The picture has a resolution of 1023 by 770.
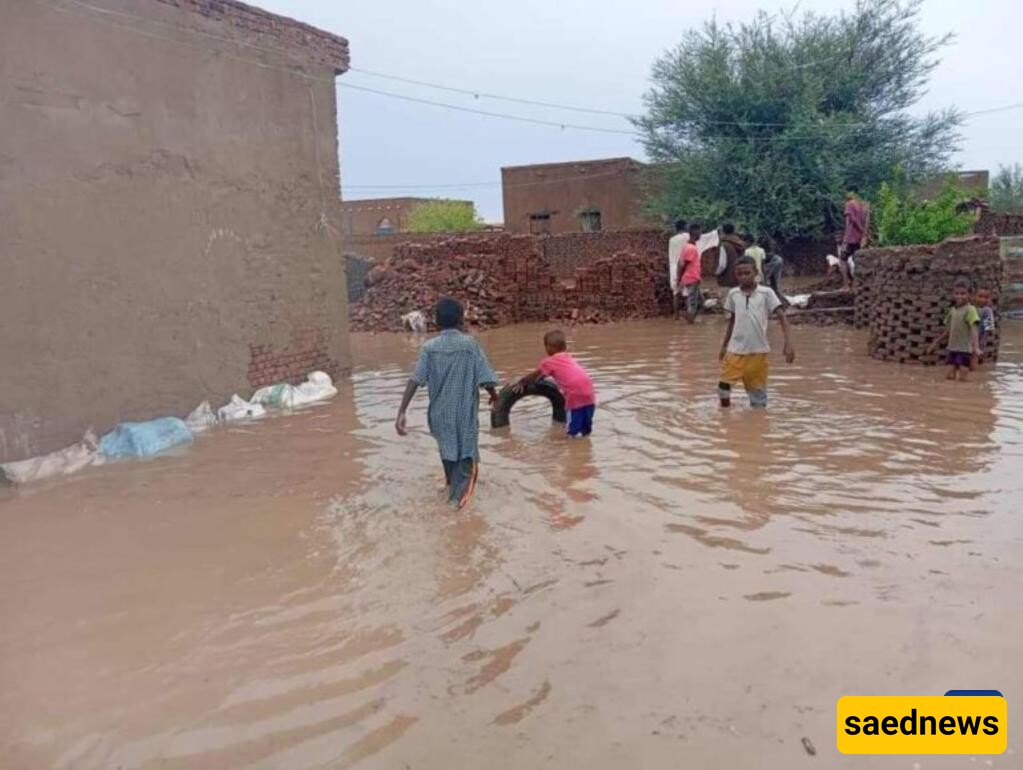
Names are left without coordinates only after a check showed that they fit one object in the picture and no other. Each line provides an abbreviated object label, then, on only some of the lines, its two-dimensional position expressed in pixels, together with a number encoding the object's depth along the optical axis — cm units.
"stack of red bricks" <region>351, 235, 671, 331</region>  1900
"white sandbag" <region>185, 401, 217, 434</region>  858
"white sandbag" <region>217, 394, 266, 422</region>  904
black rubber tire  827
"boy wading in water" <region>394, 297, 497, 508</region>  575
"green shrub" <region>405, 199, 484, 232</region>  3494
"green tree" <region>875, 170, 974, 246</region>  1428
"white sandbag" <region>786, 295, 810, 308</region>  1745
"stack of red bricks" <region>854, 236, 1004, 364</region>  1080
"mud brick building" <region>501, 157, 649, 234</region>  3006
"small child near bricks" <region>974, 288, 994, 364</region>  1044
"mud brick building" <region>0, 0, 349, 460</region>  697
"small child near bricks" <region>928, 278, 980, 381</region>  979
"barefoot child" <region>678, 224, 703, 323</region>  1722
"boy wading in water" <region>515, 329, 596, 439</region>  770
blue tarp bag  751
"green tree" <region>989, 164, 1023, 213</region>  3597
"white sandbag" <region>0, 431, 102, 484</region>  668
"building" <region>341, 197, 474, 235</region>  3903
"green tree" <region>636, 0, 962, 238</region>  2308
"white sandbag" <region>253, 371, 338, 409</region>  970
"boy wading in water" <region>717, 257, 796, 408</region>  820
